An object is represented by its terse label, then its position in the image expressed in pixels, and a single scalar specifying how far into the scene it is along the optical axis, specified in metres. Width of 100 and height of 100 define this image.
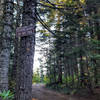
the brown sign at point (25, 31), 3.27
